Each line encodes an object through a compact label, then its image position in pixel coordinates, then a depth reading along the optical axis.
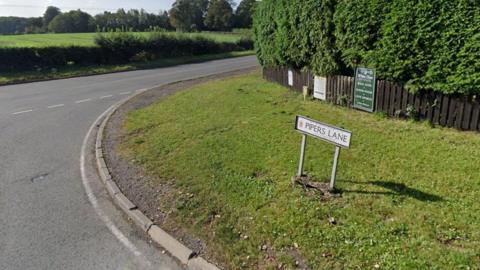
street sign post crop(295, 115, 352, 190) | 3.91
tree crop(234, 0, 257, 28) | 73.57
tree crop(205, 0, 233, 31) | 73.81
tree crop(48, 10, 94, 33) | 79.19
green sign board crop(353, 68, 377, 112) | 7.59
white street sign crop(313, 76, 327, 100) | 9.20
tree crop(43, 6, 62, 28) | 92.25
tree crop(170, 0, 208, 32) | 66.62
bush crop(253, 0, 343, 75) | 8.54
